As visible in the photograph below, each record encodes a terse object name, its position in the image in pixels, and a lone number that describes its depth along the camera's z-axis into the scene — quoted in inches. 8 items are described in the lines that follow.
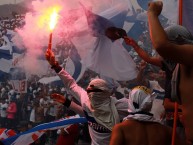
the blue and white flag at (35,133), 202.2
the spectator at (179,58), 78.2
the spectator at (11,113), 291.3
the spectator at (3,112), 295.8
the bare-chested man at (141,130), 116.8
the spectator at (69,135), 219.5
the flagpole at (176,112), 91.1
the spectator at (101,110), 159.2
